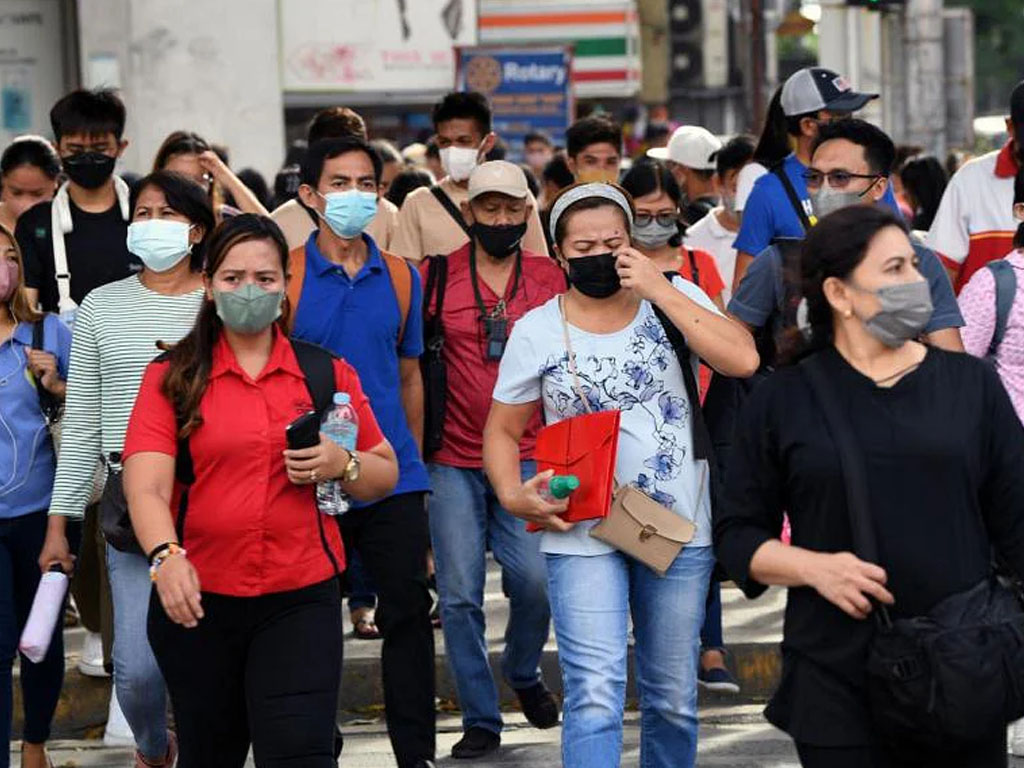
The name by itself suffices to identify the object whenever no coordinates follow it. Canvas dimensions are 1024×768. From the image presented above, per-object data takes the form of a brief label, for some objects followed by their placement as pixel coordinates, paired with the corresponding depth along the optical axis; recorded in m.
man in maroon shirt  16.14
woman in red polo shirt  11.95
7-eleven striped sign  72.37
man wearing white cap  23.30
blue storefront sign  45.34
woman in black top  10.07
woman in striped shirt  14.02
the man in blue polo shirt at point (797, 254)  13.09
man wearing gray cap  16.61
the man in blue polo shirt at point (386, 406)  15.15
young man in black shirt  17.47
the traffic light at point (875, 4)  39.19
